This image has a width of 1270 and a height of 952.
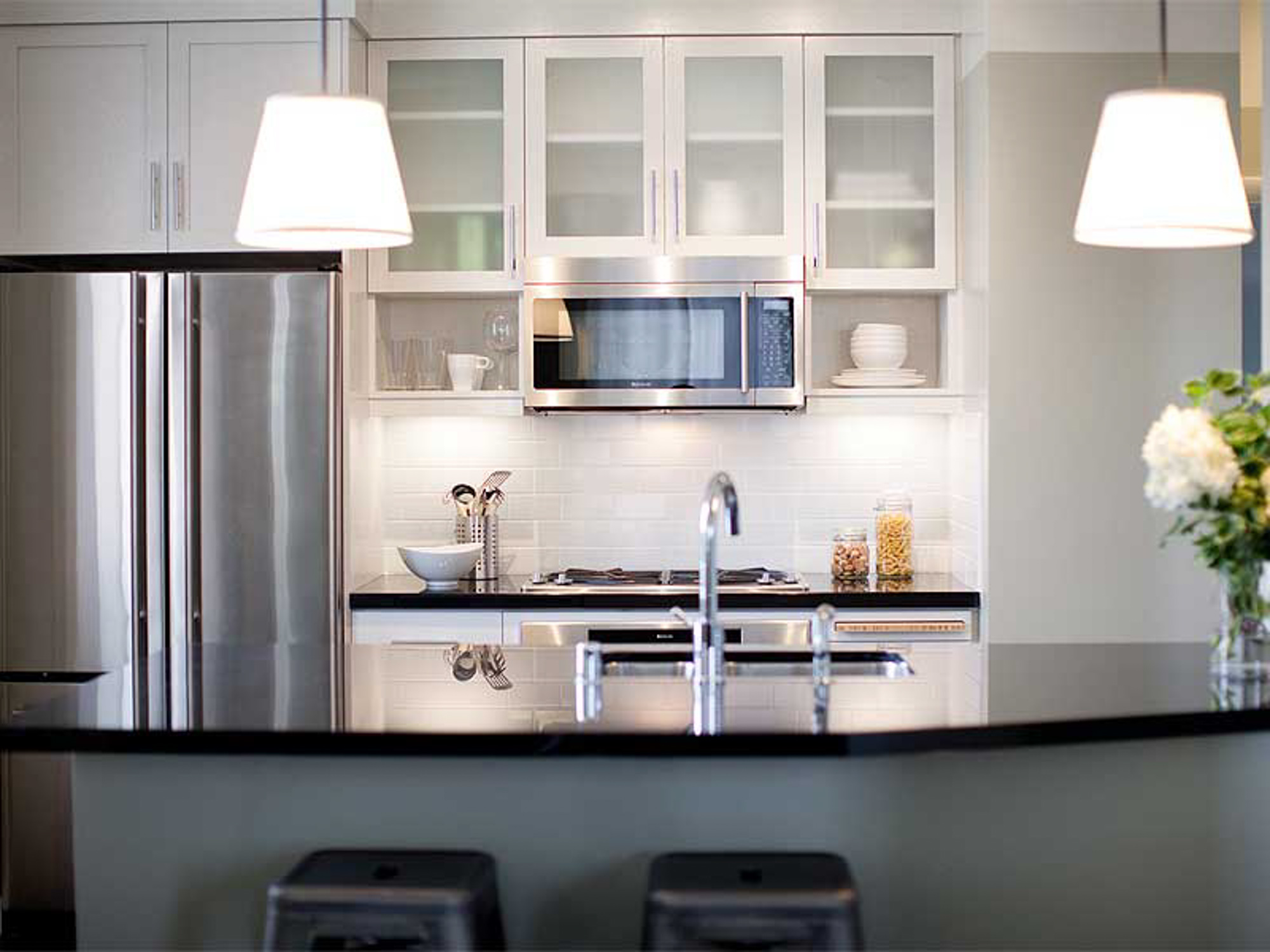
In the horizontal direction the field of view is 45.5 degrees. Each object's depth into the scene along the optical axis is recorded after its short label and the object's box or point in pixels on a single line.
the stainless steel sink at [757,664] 3.12
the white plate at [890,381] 4.67
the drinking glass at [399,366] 4.80
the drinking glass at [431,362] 4.81
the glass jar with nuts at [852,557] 4.67
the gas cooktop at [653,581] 4.45
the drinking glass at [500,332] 4.77
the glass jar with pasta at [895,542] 4.72
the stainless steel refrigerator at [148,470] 4.25
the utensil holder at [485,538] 4.73
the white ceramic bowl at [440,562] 4.54
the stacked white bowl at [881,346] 4.70
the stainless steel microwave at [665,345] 4.52
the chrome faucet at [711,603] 2.62
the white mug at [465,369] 4.71
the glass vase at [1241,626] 2.66
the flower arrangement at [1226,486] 2.55
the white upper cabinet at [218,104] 4.38
